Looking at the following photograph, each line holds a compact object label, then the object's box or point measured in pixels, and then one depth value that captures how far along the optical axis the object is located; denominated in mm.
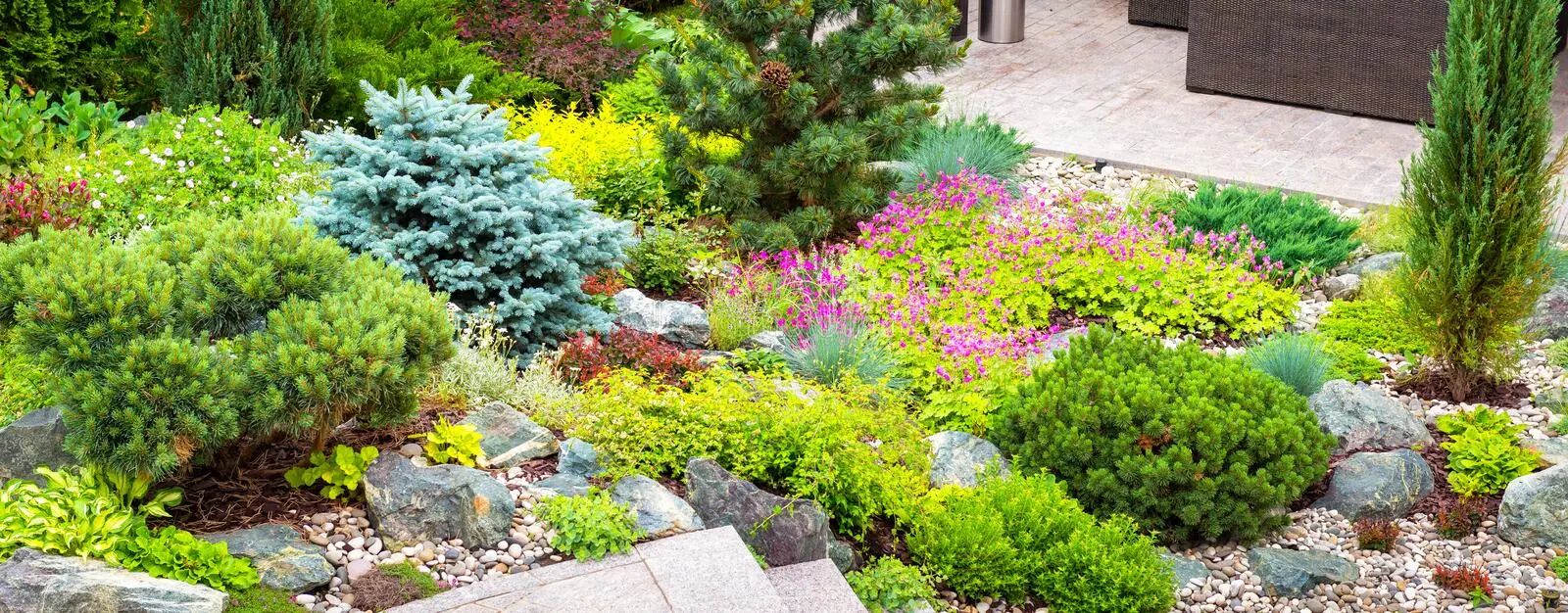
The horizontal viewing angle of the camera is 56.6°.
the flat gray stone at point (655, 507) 4398
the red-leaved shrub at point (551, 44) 9539
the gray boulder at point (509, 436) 4738
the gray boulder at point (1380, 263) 7368
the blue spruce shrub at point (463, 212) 5707
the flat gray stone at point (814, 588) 4254
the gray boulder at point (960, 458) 5454
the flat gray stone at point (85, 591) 3729
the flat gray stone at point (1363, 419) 5969
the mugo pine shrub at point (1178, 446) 5207
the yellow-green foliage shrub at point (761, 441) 4746
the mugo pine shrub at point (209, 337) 3916
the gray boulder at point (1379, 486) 5562
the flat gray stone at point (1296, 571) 5137
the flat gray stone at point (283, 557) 3990
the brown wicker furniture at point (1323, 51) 9375
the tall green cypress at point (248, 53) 8070
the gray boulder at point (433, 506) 4258
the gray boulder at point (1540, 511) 5309
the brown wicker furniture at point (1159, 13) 12039
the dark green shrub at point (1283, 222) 7375
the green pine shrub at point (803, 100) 7199
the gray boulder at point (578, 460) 4680
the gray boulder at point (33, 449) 4258
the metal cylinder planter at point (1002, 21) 11711
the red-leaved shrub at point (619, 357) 5758
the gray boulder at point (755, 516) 4531
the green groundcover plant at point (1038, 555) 4801
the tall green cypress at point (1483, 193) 5762
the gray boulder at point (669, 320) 6406
